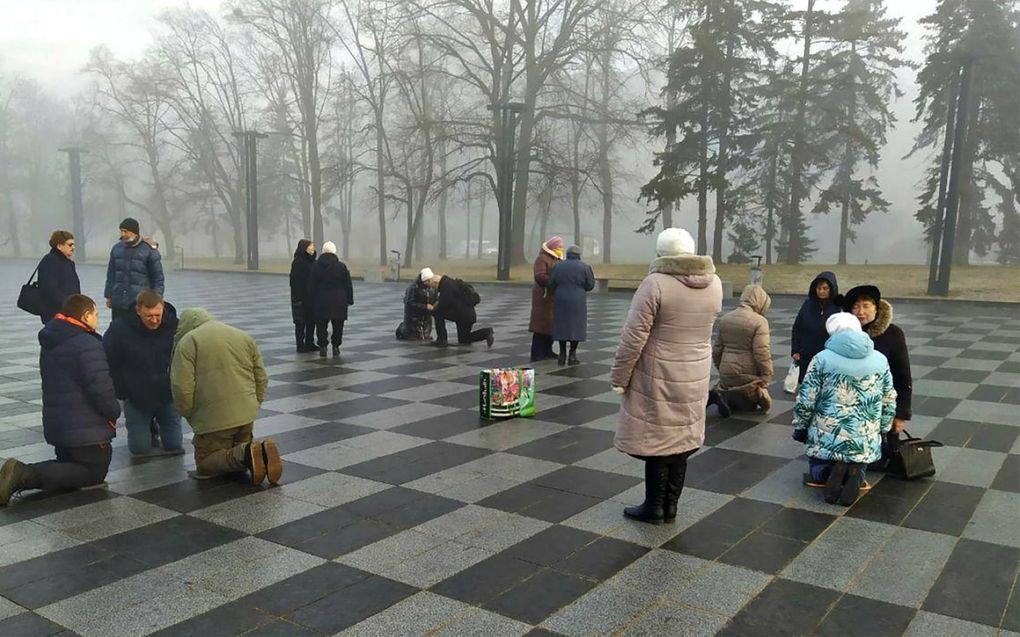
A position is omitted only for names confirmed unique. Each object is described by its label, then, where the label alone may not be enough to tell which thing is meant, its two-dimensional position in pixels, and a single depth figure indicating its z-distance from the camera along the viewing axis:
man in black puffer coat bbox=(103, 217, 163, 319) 9.16
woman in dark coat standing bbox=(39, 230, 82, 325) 8.70
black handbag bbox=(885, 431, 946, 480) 5.55
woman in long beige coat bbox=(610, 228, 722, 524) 4.35
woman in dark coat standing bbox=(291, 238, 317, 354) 11.27
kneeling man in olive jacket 5.41
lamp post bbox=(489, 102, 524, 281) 27.53
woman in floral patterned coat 5.00
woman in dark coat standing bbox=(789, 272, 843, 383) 7.20
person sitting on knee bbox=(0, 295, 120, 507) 5.09
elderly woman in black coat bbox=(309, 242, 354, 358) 10.93
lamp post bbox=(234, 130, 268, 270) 35.41
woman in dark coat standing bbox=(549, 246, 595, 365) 10.24
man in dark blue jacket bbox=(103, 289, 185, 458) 5.93
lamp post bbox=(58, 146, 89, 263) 44.44
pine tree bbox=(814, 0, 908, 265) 34.69
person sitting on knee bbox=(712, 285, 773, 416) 7.47
